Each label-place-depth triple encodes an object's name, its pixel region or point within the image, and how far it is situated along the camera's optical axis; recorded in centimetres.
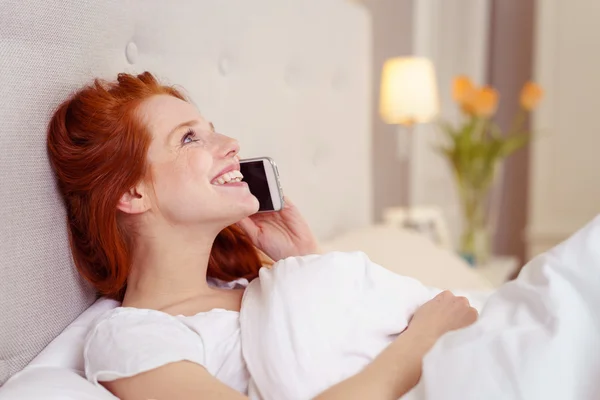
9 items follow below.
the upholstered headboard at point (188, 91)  80
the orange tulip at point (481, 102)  246
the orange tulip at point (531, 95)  257
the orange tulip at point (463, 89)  246
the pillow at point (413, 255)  137
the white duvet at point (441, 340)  64
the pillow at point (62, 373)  71
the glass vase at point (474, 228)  263
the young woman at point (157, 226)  77
